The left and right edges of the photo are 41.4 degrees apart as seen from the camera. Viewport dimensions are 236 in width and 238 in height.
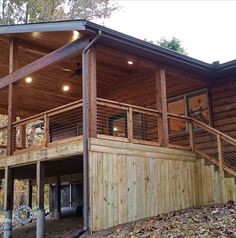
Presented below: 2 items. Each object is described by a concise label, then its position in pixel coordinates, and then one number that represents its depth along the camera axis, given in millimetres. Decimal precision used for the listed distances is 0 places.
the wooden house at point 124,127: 6845
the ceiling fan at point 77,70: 9966
